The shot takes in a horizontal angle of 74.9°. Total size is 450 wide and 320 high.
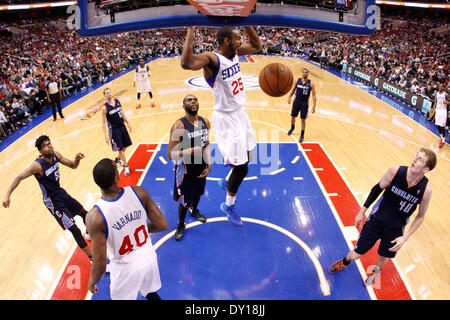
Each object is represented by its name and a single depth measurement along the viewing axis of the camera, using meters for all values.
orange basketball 4.32
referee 9.85
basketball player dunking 3.31
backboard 3.33
